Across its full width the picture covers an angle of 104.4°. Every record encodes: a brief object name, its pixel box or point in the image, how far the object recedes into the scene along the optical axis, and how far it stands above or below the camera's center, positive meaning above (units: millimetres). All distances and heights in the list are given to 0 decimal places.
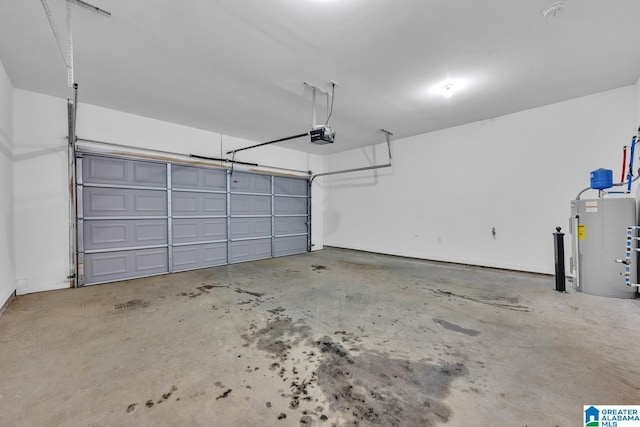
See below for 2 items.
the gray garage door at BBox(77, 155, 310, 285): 3871 +8
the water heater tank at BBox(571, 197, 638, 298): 3029 -425
